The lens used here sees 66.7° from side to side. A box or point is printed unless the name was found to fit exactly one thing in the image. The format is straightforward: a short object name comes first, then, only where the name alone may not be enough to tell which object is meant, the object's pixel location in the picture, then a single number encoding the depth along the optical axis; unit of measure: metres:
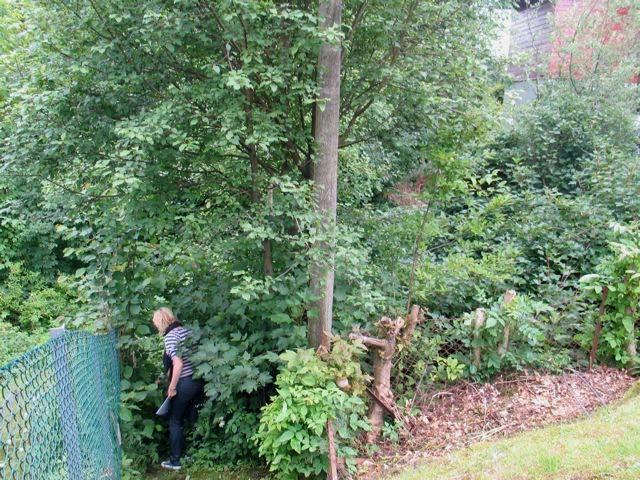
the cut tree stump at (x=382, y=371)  4.58
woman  4.66
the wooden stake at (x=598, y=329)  5.22
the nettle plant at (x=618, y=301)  5.06
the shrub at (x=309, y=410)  3.84
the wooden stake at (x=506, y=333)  5.07
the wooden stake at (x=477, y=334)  5.01
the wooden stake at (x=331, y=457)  3.81
